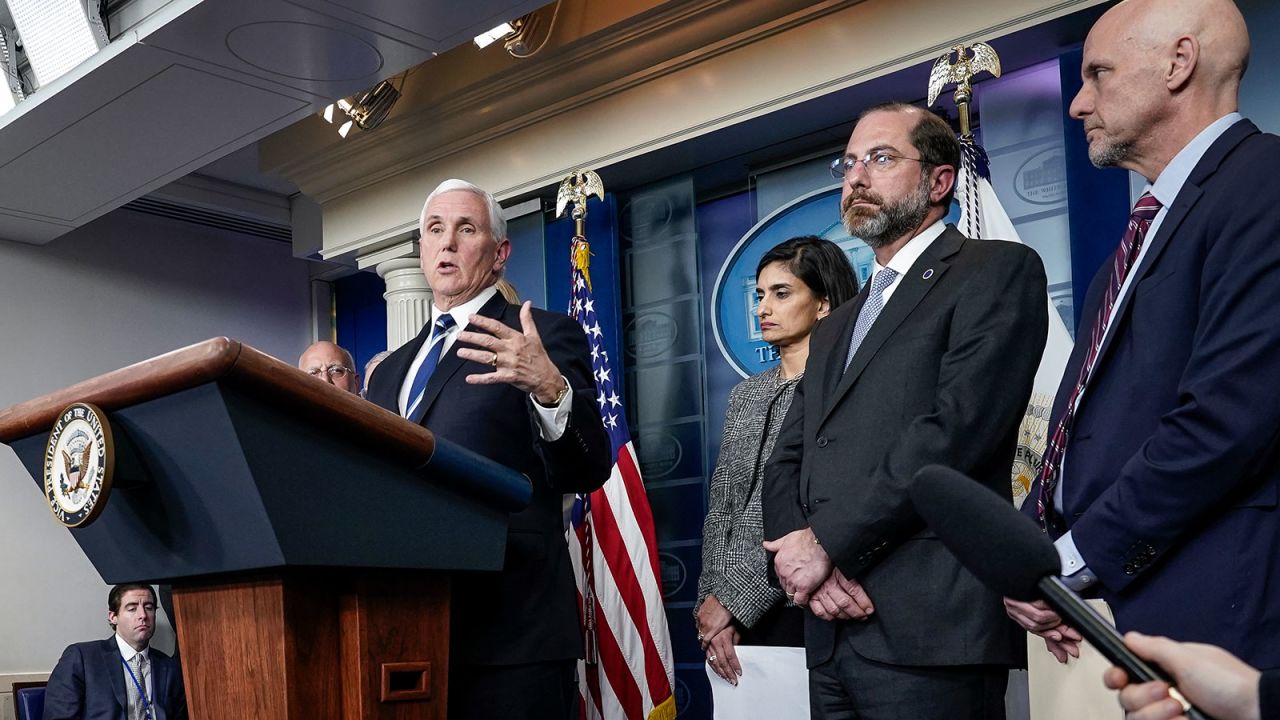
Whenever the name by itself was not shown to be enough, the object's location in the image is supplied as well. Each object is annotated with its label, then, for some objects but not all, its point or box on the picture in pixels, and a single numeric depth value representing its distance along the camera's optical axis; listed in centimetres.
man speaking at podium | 191
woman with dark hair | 314
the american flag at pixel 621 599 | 425
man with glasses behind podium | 473
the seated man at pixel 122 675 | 563
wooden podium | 140
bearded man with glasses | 187
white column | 605
